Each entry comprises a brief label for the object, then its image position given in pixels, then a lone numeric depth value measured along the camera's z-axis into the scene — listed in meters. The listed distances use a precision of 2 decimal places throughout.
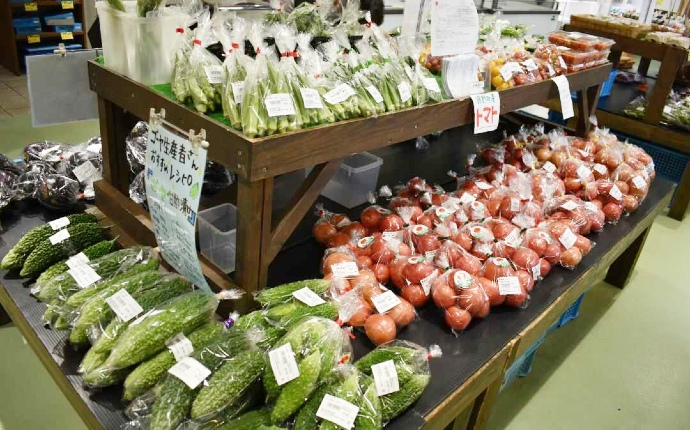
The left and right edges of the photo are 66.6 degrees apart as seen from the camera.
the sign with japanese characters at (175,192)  1.29
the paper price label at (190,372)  1.07
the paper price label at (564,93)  2.25
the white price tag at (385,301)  1.46
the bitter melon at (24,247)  1.55
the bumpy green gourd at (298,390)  1.08
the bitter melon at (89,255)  1.45
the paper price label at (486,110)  1.83
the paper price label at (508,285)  1.64
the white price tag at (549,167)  2.47
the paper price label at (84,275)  1.39
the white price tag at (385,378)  1.19
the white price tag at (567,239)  1.93
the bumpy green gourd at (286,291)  1.37
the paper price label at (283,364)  1.10
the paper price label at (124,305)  1.26
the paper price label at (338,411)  1.07
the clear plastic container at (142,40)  1.46
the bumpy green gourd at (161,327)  1.16
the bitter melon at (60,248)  1.52
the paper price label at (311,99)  1.34
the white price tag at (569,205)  2.13
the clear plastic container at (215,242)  1.70
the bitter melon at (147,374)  1.13
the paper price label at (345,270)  1.55
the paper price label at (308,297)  1.34
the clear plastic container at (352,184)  2.17
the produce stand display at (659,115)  3.76
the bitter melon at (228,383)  1.05
